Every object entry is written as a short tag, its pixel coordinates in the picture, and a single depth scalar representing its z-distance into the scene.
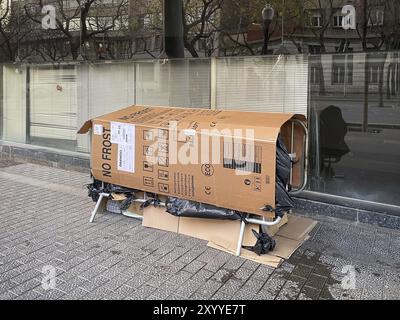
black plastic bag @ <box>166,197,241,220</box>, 3.82
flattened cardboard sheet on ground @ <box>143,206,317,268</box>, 3.75
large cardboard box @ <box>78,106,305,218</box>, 3.55
